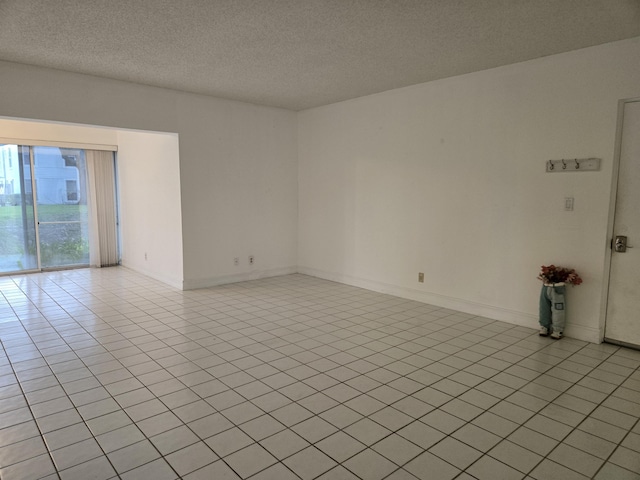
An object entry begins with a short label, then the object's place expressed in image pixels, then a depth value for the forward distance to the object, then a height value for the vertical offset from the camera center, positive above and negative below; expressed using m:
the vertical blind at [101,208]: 7.06 -0.14
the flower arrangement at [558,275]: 3.71 -0.67
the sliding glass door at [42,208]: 6.45 -0.14
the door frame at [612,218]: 3.52 -0.14
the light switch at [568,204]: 3.80 -0.02
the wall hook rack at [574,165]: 3.63 +0.34
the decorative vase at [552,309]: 3.76 -0.98
